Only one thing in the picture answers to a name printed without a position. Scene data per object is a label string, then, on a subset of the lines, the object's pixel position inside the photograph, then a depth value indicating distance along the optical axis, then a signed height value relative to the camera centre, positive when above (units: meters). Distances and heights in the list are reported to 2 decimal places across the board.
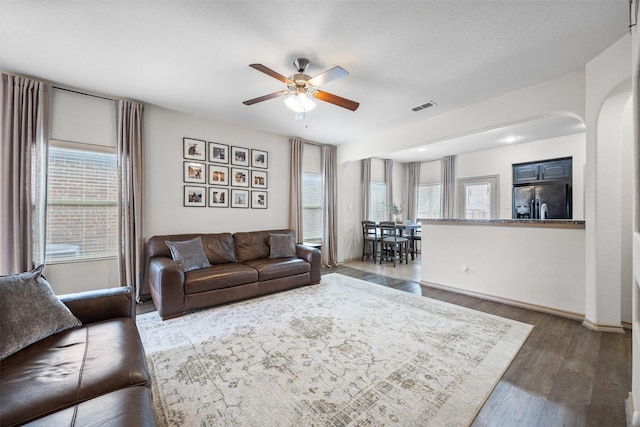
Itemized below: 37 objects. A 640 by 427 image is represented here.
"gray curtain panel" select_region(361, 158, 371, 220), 6.48 +0.66
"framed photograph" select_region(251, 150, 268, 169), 4.62 +0.99
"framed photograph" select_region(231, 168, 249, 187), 4.40 +0.62
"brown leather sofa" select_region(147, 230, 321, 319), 2.82 -0.77
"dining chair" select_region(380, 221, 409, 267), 5.57 -0.67
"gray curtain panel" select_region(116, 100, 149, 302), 3.29 +0.29
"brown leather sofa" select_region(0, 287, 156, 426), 0.90 -0.72
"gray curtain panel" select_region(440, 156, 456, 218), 6.80 +0.70
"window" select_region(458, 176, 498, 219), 6.16 +0.39
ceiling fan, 2.41 +1.20
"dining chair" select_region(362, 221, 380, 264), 5.92 -0.62
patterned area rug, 1.49 -1.16
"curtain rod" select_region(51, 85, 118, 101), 3.00 +1.48
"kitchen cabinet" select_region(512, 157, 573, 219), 5.12 +0.50
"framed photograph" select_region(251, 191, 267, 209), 4.65 +0.25
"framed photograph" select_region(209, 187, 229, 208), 4.19 +0.26
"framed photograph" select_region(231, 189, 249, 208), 4.41 +0.25
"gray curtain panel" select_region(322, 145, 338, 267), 5.54 +0.08
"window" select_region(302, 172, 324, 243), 5.46 +0.14
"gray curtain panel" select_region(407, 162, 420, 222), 7.65 +0.72
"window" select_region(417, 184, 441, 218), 7.31 +0.35
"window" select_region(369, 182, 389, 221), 7.01 +0.30
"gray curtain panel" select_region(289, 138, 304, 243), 5.00 +0.43
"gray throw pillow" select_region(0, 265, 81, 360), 1.30 -0.56
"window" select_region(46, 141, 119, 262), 2.99 +0.12
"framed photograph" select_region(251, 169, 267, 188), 4.63 +0.63
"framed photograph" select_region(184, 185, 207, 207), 3.95 +0.26
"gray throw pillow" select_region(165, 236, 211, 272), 3.27 -0.56
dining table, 5.91 -0.53
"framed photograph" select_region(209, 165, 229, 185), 4.18 +0.63
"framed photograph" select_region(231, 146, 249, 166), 4.38 +0.99
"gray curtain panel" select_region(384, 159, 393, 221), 7.25 +1.02
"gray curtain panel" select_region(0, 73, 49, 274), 2.64 +0.45
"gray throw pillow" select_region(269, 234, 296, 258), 4.15 -0.57
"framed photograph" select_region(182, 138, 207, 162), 3.92 +1.00
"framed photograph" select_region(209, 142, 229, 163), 4.16 +1.00
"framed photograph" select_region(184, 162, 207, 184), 3.94 +0.64
